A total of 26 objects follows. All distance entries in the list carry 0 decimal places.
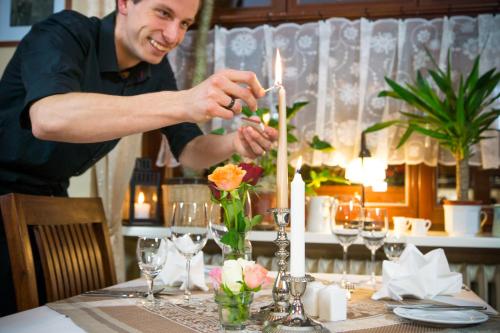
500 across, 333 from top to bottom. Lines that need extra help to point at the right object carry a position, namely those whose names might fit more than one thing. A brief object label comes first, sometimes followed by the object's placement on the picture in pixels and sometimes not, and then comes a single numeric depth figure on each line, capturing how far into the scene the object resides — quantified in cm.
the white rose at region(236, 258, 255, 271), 81
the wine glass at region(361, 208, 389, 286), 126
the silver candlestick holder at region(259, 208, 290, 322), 83
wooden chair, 107
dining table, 84
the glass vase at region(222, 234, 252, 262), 93
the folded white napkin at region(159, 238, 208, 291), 121
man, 102
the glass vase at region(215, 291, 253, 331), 80
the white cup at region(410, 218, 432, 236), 214
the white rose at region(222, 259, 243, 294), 79
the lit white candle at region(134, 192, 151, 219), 244
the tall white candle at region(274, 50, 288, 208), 81
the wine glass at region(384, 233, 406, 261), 128
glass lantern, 244
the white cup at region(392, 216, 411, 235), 215
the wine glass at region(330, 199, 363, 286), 126
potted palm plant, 213
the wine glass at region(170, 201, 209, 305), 105
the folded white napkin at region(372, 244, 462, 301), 108
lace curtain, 238
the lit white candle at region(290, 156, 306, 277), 71
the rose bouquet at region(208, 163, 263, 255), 93
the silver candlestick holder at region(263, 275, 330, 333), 73
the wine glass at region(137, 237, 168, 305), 101
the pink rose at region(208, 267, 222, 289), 81
